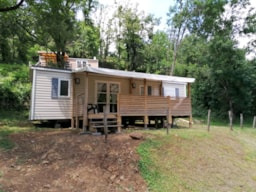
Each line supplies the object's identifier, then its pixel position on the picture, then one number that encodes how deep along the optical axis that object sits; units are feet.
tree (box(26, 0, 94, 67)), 37.40
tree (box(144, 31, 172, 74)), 93.15
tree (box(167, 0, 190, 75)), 80.64
